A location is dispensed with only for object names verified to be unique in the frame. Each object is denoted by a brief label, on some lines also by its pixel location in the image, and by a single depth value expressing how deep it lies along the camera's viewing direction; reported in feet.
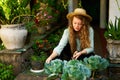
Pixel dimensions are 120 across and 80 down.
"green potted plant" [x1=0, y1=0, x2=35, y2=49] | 14.97
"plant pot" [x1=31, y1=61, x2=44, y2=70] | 14.01
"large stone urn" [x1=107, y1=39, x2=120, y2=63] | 13.76
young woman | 11.91
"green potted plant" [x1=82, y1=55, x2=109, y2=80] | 10.90
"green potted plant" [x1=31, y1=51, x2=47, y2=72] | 13.97
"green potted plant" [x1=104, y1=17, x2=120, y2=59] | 13.78
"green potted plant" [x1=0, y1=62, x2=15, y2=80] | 13.91
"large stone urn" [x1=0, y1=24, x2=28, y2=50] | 14.89
